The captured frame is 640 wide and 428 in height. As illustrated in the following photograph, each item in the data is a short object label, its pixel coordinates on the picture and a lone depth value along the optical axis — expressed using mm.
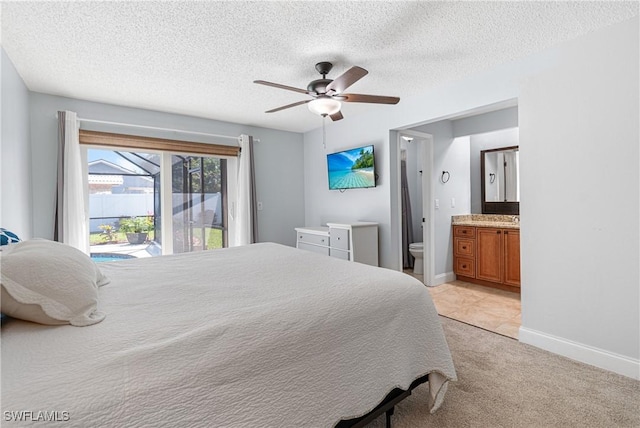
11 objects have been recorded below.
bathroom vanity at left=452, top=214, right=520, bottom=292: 3842
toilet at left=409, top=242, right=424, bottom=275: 4785
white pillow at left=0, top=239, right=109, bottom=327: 1000
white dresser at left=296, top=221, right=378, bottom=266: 3762
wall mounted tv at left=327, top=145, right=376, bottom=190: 4055
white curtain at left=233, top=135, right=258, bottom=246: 4438
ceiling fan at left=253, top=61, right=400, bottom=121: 2508
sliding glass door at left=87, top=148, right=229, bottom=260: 3736
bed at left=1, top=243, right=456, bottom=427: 819
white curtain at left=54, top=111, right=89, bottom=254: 3260
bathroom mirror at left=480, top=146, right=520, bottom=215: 4383
